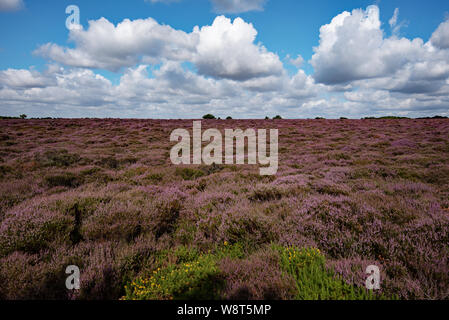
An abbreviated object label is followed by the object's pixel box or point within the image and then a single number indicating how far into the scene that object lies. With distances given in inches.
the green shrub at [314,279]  96.2
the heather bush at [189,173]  360.3
